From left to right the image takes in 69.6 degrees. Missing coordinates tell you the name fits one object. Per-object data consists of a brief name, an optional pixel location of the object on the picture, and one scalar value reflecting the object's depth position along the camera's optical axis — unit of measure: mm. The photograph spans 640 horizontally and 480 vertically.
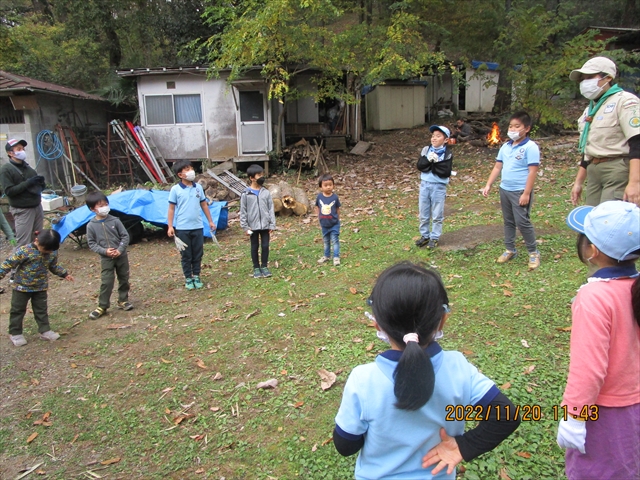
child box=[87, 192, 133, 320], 5660
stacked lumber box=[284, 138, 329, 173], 15617
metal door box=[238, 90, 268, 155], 16234
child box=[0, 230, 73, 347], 5062
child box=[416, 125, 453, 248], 6352
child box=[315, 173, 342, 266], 6711
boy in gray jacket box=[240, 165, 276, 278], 6586
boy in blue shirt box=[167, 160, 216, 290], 6309
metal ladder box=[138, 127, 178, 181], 16047
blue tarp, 9041
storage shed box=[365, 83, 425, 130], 22703
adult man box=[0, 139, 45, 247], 6438
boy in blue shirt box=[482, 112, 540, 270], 5320
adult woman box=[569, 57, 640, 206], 3732
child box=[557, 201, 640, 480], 1751
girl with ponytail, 1567
